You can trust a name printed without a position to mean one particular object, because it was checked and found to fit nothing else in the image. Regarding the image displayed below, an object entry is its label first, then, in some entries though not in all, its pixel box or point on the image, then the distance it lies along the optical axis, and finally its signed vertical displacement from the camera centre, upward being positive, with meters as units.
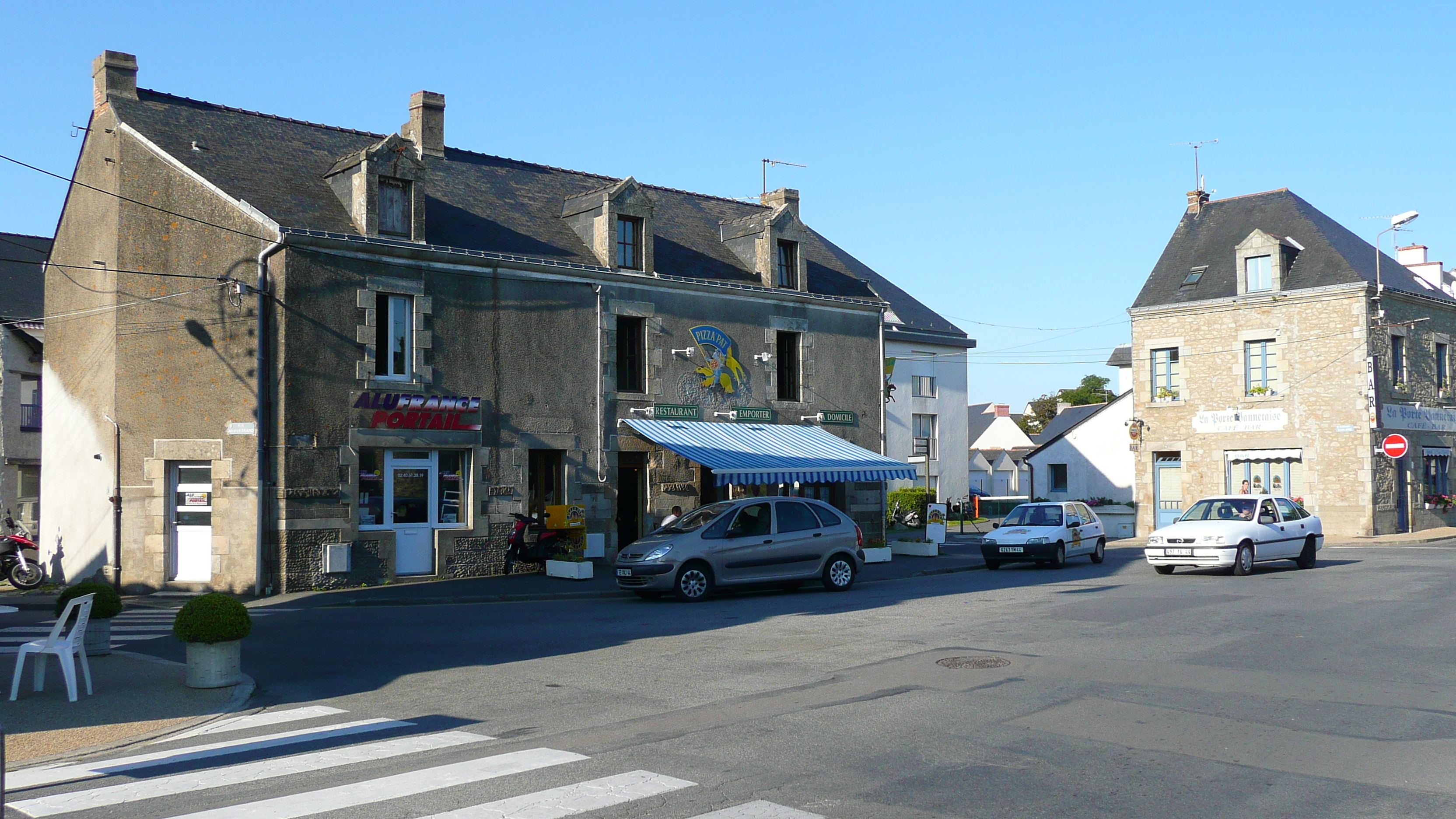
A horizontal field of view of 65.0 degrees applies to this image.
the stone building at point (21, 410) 28.91 +1.69
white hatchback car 22.16 -1.35
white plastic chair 9.35 -1.42
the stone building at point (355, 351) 18.73 +2.23
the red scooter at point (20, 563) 20.89 -1.60
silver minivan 16.73 -1.21
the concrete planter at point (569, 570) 20.19 -1.74
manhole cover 10.20 -1.75
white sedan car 19.62 -1.23
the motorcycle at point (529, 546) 20.94 -1.36
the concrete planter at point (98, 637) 11.65 -1.65
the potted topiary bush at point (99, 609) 11.09 -1.30
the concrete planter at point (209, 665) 9.80 -1.63
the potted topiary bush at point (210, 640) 9.80 -1.43
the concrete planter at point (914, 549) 25.30 -1.80
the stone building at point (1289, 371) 31.47 +2.74
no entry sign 30.20 +0.51
